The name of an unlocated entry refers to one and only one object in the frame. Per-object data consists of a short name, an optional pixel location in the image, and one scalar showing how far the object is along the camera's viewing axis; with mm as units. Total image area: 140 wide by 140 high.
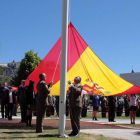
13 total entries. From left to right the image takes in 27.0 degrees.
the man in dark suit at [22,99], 12375
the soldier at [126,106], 21750
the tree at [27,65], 47281
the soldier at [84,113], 20078
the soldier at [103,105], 20000
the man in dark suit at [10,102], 14546
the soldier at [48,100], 9181
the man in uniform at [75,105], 8594
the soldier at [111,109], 15727
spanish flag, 11820
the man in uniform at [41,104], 8914
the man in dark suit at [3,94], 15383
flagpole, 8195
